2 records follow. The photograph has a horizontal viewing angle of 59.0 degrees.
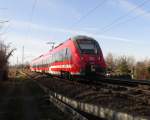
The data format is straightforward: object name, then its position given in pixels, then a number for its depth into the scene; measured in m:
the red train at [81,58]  9.88
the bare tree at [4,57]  15.88
